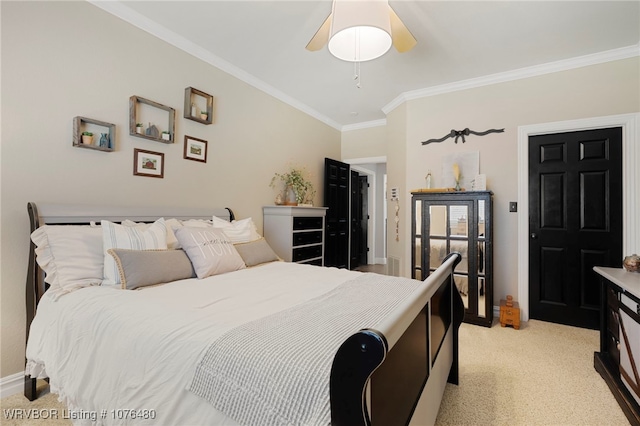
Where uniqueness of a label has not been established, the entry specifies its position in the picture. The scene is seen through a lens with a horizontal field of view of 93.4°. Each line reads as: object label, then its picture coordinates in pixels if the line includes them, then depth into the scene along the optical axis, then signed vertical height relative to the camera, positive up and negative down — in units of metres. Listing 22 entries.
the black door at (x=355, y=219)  5.91 -0.05
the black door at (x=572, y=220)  3.00 -0.01
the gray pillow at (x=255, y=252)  2.55 -0.32
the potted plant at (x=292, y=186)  4.00 +0.41
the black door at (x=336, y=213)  4.86 +0.06
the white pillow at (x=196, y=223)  2.56 -0.07
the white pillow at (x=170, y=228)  2.23 -0.10
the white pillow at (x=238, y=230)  2.76 -0.13
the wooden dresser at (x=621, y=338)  1.66 -0.75
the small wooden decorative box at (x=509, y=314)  3.08 -0.99
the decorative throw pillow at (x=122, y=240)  1.81 -0.17
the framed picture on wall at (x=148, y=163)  2.52 +0.45
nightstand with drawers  3.61 -0.20
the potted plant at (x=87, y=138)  2.18 +0.55
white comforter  1.09 -0.54
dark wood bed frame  0.71 -0.46
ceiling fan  1.77 +1.23
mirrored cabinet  3.11 -0.23
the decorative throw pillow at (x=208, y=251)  2.12 -0.26
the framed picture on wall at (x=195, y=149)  2.91 +0.66
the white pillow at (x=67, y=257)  1.73 -0.25
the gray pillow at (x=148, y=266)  1.77 -0.32
